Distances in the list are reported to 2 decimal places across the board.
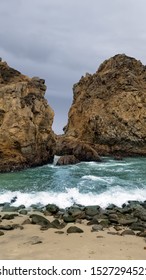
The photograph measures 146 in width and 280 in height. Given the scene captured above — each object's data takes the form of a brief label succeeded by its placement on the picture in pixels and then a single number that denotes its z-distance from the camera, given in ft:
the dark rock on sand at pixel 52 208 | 35.76
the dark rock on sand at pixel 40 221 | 30.18
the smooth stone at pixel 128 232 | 27.70
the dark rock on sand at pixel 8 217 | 32.75
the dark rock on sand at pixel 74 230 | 27.59
